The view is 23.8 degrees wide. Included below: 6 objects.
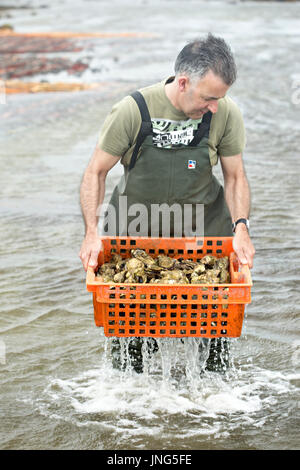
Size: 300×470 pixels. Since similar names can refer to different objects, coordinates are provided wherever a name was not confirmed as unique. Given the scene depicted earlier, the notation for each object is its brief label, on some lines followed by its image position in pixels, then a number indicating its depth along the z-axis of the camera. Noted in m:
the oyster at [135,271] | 3.78
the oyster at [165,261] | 3.96
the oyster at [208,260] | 4.00
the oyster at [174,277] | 3.72
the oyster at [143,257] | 3.93
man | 3.79
